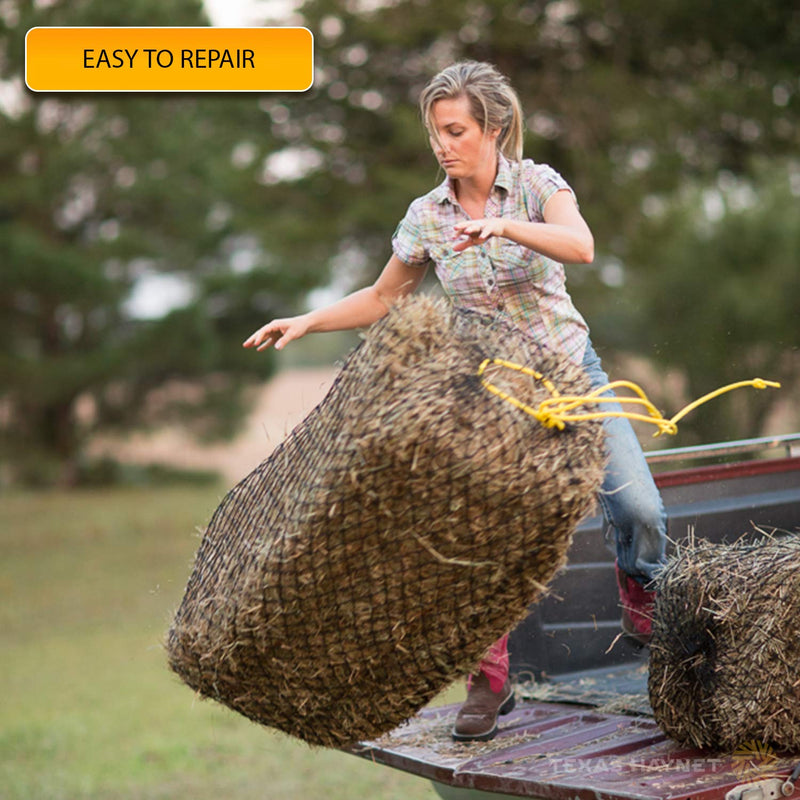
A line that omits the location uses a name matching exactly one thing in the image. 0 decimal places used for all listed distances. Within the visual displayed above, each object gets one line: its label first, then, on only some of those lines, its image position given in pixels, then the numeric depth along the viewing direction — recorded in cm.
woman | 609
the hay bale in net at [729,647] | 567
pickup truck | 555
